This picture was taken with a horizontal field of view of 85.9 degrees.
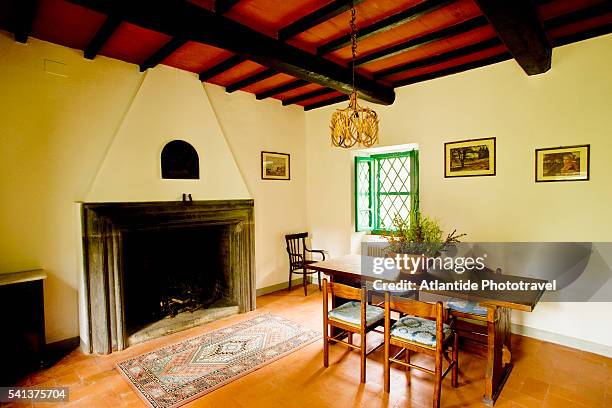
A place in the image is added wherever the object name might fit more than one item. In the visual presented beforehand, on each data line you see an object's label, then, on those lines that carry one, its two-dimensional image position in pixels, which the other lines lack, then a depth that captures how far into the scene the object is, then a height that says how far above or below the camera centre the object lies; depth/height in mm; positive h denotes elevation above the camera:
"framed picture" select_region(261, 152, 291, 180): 4625 +372
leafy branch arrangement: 2633 -430
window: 4441 +4
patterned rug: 2412 -1435
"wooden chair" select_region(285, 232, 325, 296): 4652 -930
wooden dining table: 2178 -750
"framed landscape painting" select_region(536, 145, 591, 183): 2904 +212
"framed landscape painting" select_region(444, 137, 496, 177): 3408 +327
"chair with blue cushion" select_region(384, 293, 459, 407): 2061 -983
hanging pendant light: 2211 +451
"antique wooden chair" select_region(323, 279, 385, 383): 2404 -983
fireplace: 2996 -809
